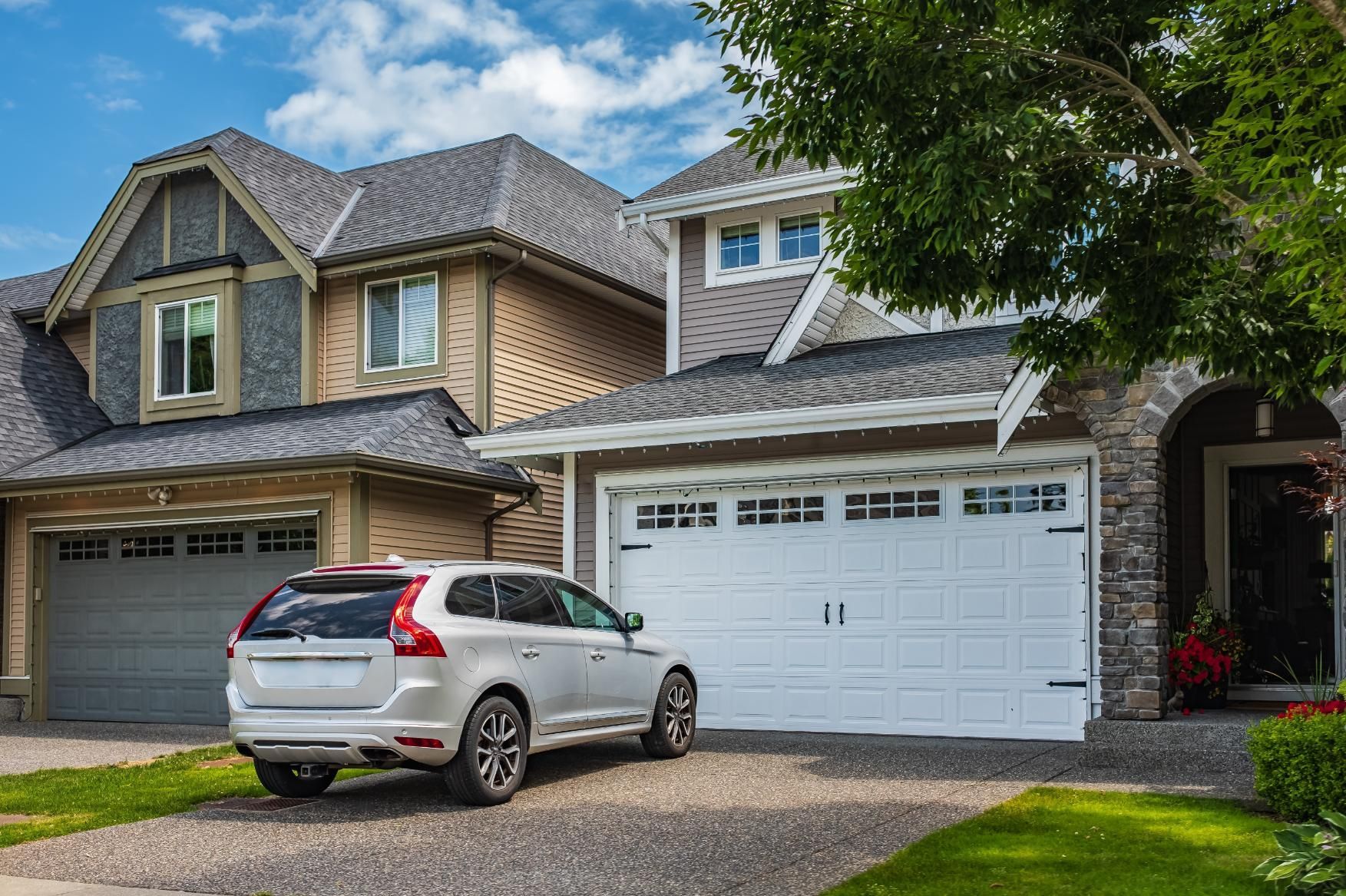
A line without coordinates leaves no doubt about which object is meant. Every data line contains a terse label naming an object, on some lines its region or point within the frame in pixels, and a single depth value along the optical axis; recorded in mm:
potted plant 11445
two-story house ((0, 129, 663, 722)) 16219
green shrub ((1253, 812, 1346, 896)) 6156
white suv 8680
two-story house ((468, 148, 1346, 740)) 11164
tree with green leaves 7031
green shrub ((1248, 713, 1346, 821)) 7848
